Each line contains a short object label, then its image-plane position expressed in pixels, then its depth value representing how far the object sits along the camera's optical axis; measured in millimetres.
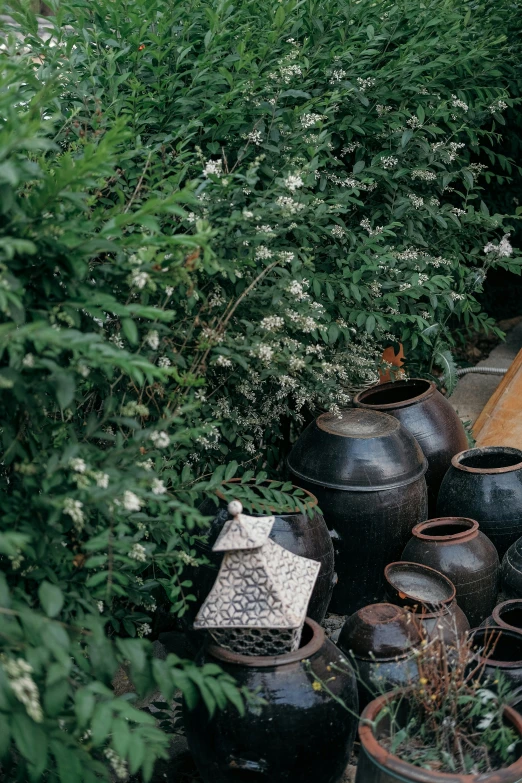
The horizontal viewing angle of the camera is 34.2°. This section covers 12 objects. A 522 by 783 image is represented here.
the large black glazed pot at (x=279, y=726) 2510
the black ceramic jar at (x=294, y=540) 3236
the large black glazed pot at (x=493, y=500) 4020
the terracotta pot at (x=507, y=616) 3199
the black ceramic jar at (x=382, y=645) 2996
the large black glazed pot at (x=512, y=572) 3664
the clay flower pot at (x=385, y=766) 2273
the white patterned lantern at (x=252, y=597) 2523
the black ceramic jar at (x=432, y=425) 4391
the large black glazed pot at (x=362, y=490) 3801
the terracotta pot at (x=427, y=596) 3184
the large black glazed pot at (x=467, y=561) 3643
